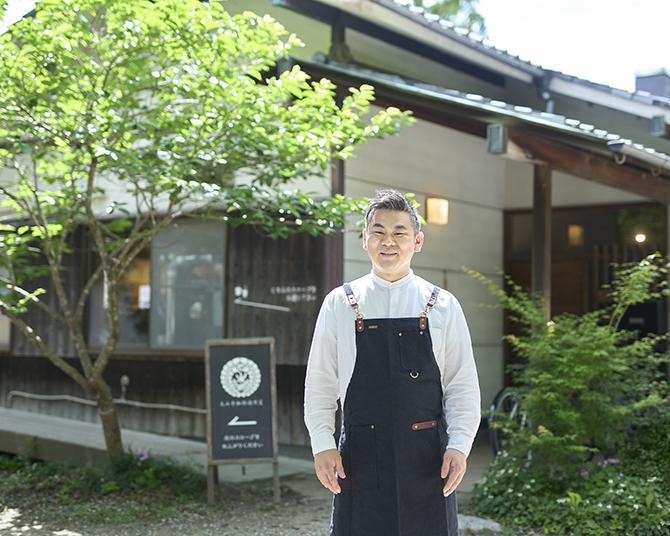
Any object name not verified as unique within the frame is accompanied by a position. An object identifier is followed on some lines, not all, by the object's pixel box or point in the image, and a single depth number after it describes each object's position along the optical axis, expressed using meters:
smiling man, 3.18
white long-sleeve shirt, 3.24
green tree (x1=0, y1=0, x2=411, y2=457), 6.11
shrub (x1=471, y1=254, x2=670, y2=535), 6.07
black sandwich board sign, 6.94
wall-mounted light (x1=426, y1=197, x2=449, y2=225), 9.38
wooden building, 8.02
